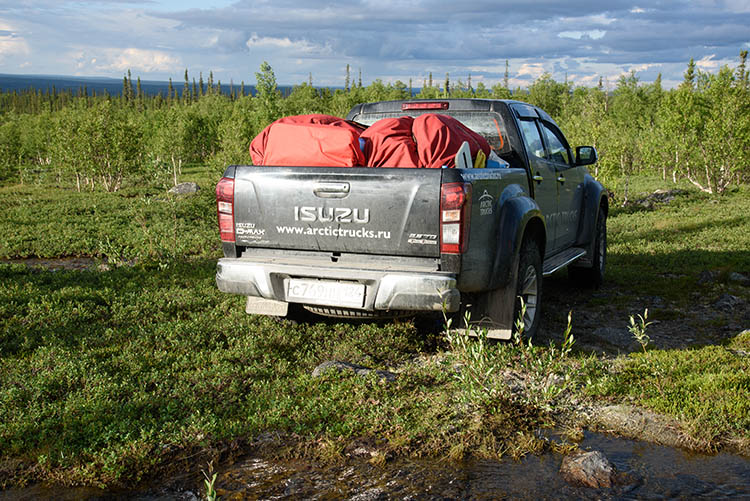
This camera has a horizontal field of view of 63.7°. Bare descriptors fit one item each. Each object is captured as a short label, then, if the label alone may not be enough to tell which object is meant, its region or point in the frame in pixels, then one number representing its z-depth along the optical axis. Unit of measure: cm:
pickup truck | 429
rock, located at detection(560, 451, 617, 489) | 308
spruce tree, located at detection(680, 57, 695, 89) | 6059
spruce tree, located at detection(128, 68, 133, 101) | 14877
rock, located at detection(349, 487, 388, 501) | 300
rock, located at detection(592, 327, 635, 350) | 582
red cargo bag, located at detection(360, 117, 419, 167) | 473
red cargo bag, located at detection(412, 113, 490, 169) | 465
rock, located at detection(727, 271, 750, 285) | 829
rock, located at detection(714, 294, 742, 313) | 709
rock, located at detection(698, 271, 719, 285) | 844
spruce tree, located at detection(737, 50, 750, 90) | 7026
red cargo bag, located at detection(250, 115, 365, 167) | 474
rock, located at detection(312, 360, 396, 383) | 458
